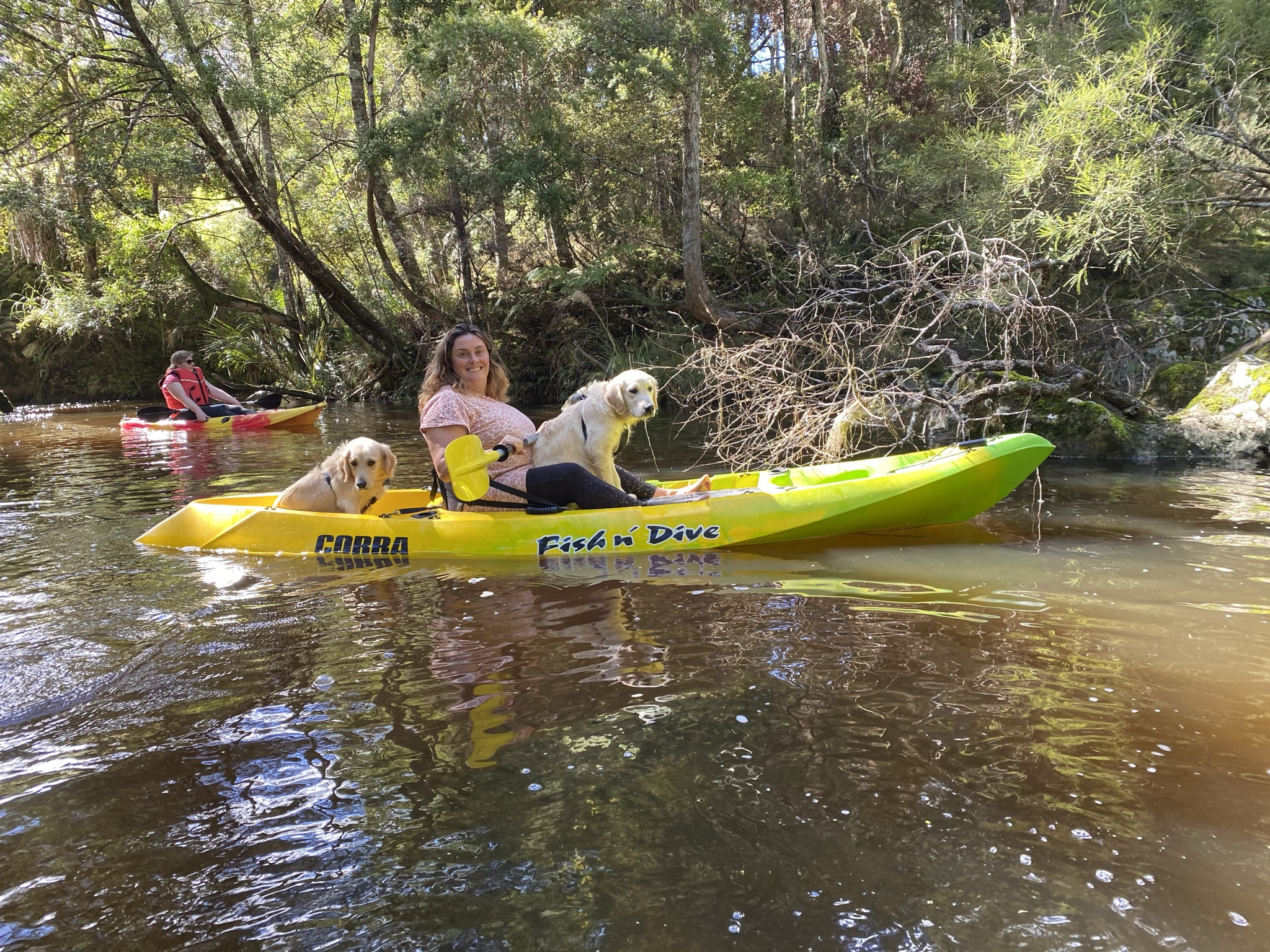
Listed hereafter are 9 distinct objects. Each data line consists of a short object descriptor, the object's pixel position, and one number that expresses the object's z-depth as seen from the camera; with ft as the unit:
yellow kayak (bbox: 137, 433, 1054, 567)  16.85
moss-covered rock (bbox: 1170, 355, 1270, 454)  26.55
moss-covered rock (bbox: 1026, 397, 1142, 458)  28.04
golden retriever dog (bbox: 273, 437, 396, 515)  18.43
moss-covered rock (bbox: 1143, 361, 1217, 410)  29.99
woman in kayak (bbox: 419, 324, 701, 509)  16.33
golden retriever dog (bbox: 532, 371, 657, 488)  16.81
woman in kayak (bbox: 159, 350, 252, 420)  41.39
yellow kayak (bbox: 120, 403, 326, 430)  40.78
